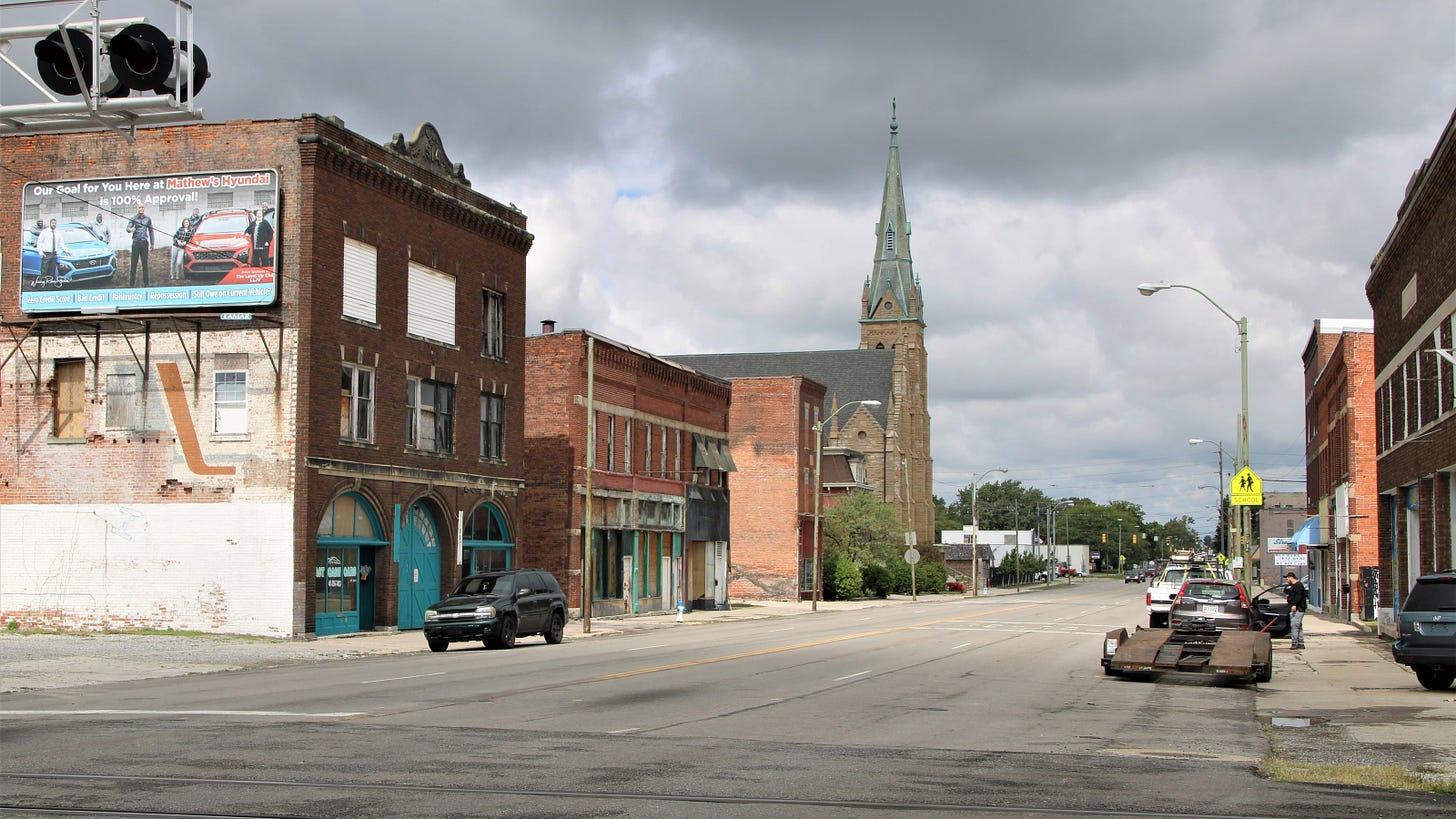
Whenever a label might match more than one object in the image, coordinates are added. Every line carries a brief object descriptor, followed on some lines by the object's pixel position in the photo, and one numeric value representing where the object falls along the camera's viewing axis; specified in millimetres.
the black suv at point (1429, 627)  20250
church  114188
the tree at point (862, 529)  81500
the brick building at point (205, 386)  32938
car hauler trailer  21453
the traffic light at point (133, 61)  13633
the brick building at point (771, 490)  71125
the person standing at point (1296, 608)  32500
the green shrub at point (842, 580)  75000
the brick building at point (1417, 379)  29328
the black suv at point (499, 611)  29531
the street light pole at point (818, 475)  64725
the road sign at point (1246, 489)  31453
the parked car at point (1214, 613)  26641
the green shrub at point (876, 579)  80188
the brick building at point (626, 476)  47031
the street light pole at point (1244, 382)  33000
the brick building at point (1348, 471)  47281
